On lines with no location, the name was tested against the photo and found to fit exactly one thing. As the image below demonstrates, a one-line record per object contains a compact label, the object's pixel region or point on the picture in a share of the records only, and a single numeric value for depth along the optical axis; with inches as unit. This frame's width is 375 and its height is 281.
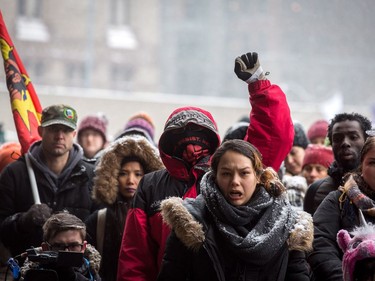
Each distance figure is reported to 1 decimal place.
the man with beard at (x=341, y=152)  453.7
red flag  576.7
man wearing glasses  357.4
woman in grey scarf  326.3
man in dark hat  499.5
